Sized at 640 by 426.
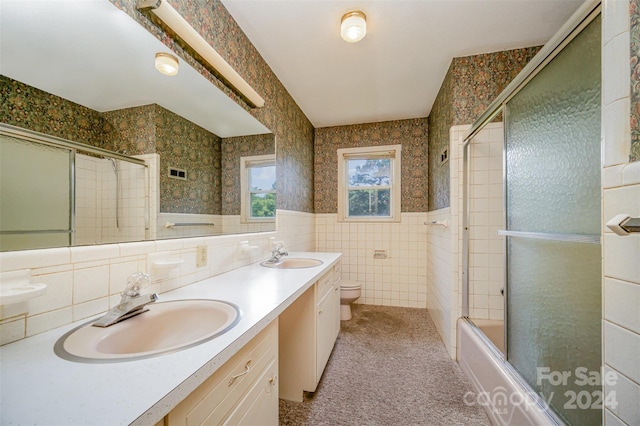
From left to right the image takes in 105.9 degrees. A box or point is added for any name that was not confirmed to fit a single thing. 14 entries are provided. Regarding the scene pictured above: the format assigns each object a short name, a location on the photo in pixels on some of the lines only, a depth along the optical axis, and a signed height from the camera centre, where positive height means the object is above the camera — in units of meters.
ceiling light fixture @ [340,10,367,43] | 1.50 +1.18
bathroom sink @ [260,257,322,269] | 1.92 -0.40
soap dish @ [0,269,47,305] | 0.55 -0.19
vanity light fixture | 0.98 +0.82
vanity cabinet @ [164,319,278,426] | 0.56 -0.52
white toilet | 2.62 -0.90
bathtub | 1.04 -0.89
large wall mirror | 0.66 +0.31
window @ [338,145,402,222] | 3.23 +0.41
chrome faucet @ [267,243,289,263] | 1.83 -0.32
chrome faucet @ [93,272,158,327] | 0.73 -0.30
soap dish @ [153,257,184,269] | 0.98 -0.21
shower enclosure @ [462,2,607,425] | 0.90 -0.05
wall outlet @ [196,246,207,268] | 1.25 -0.23
